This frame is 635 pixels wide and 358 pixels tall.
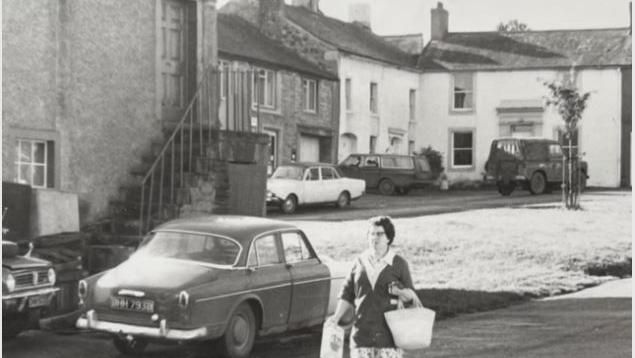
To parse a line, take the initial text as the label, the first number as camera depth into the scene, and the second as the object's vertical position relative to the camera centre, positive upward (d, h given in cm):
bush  4428 +48
